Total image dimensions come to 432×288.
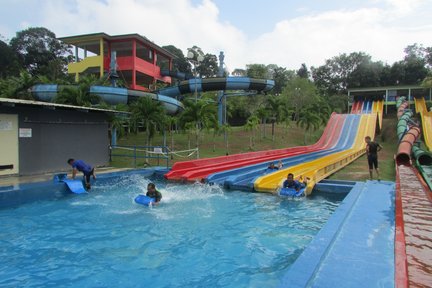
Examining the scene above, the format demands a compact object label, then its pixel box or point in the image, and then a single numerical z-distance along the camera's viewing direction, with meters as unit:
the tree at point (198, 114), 19.08
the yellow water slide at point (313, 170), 10.73
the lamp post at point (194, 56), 17.05
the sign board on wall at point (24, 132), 11.69
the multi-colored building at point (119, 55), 29.66
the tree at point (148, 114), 15.69
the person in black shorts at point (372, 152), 11.19
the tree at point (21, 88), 19.44
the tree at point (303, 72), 75.16
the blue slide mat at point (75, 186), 10.12
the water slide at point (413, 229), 3.69
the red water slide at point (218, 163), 12.55
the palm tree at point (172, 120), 19.78
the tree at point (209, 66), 74.12
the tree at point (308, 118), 29.51
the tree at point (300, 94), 42.94
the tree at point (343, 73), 57.78
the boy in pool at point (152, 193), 9.00
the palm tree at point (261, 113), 26.94
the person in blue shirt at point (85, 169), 10.55
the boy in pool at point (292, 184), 10.05
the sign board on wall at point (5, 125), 11.14
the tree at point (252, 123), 24.77
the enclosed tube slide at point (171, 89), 19.17
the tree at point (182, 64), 74.62
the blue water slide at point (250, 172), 11.36
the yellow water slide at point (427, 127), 22.06
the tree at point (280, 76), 64.12
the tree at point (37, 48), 57.97
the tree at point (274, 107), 27.94
